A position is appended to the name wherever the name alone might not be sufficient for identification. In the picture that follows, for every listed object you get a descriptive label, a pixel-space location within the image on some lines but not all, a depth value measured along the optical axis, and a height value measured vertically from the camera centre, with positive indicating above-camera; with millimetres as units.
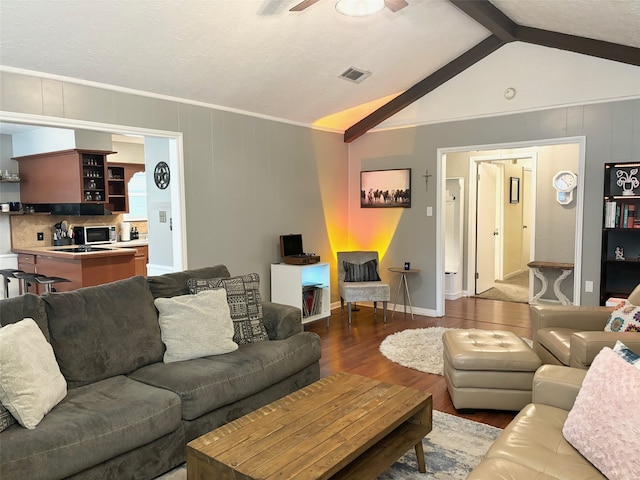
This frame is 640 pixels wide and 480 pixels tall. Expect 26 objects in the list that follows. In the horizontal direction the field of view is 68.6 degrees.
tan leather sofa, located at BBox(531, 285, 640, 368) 2785 -881
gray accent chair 5551 -984
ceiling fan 2843 +1286
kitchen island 5785 -648
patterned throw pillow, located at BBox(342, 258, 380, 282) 5836 -793
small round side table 5962 -981
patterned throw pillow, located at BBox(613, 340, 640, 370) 1827 -608
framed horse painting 6086 +269
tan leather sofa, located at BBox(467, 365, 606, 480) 1724 -967
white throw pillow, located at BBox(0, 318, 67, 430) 2062 -737
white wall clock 6461 +276
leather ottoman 3074 -1125
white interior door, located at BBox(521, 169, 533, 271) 9320 -166
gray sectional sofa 2041 -945
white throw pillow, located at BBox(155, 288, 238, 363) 3016 -756
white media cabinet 5270 -896
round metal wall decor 5031 +407
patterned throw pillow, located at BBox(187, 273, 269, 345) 3365 -683
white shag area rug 4135 -1369
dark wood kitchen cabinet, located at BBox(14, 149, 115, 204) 6973 +578
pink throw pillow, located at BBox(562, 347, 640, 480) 1626 -796
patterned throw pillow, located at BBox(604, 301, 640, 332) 3023 -763
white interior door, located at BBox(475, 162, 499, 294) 7324 -319
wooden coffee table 1834 -982
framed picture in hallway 8586 +280
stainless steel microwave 7493 -330
